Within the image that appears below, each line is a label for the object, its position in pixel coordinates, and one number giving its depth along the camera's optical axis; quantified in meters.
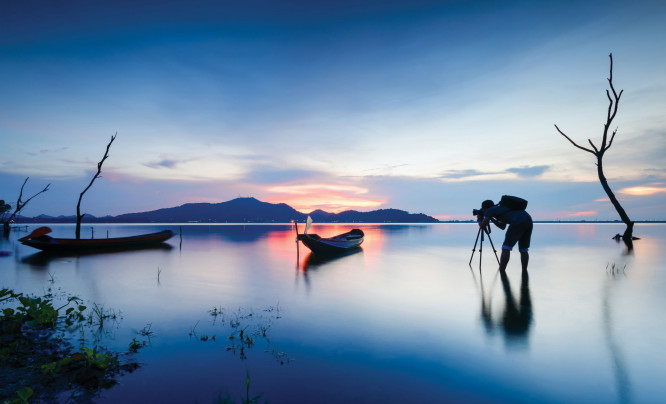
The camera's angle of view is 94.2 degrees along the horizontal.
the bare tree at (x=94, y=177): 28.44
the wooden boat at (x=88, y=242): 22.78
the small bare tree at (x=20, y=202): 45.37
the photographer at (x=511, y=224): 12.26
